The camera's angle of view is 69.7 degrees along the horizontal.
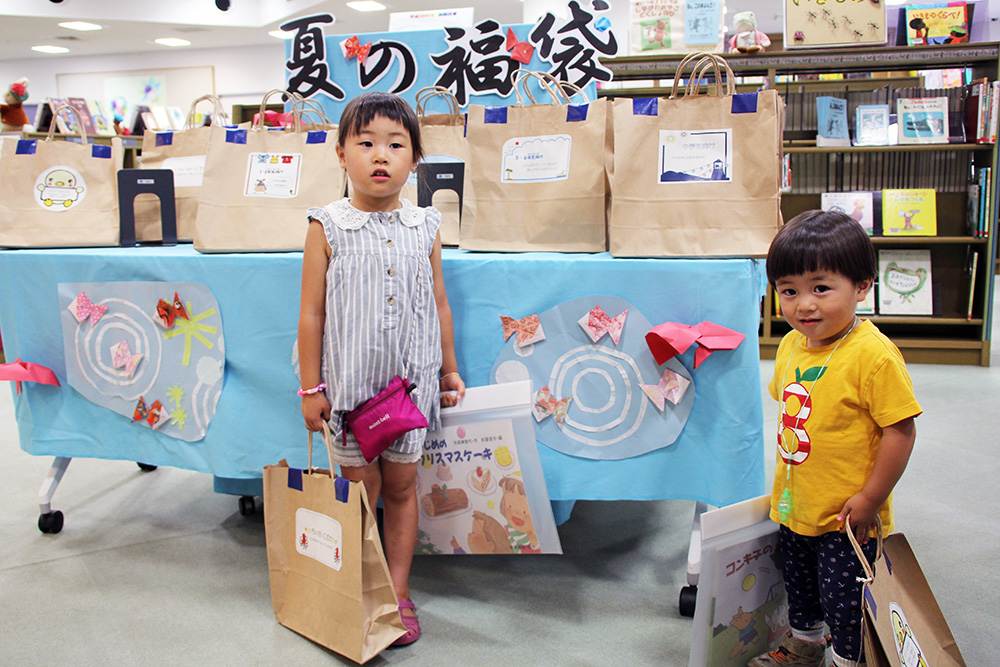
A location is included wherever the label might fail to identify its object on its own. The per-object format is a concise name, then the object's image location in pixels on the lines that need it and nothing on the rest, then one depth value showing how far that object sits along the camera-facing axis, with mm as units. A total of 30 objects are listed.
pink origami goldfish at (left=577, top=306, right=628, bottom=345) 1450
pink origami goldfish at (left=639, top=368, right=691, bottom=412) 1418
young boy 1022
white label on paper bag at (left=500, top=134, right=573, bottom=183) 1545
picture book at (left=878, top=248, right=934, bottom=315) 3863
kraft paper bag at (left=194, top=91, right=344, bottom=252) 1707
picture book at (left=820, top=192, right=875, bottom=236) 3857
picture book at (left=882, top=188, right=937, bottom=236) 3777
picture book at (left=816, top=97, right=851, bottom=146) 3748
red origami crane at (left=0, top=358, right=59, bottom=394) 1772
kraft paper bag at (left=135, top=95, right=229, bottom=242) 2033
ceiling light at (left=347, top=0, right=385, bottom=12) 8320
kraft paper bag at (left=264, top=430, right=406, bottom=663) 1291
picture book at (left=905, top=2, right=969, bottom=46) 3826
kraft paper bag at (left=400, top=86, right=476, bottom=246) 1772
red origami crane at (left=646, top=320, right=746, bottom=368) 1349
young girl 1346
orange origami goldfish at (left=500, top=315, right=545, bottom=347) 1500
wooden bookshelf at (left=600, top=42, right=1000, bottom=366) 3672
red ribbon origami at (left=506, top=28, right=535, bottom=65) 2223
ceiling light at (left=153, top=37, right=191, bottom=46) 10039
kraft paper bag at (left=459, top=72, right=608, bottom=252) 1530
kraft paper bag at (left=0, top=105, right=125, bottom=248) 1914
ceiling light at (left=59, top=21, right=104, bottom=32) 8938
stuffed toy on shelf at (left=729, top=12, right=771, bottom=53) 3865
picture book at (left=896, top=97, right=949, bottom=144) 3682
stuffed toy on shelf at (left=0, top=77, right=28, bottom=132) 4684
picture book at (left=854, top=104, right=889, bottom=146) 3754
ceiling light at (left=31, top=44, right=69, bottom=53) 10455
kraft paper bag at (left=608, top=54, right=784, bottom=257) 1404
